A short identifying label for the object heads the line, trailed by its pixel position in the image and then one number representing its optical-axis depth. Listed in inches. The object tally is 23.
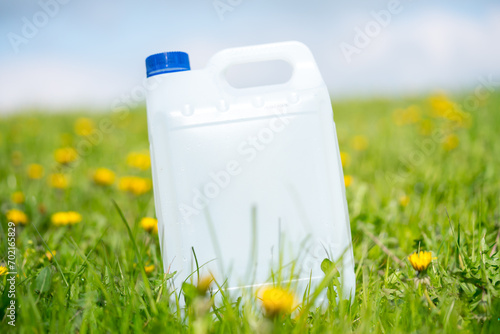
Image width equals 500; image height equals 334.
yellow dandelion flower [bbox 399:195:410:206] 77.7
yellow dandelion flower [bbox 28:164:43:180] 104.2
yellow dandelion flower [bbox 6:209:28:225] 71.9
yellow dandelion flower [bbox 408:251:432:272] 47.1
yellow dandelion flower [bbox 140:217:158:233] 62.2
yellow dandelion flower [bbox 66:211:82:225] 73.2
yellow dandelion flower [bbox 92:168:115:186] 96.8
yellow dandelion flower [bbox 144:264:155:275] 56.1
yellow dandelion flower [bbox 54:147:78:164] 108.8
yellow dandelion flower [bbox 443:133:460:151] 109.0
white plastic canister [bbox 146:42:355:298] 49.7
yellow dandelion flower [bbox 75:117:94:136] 148.3
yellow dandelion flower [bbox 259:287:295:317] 35.0
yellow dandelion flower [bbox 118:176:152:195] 89.0
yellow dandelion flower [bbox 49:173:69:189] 91.2
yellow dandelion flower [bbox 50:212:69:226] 72.2
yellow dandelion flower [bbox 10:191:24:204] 86.1
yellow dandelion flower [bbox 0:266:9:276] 49.7
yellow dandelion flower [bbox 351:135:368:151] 120.3
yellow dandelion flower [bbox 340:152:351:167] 94.3
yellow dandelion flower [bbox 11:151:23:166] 119.7
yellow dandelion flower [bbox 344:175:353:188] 77.8
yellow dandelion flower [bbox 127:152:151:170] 106.7
